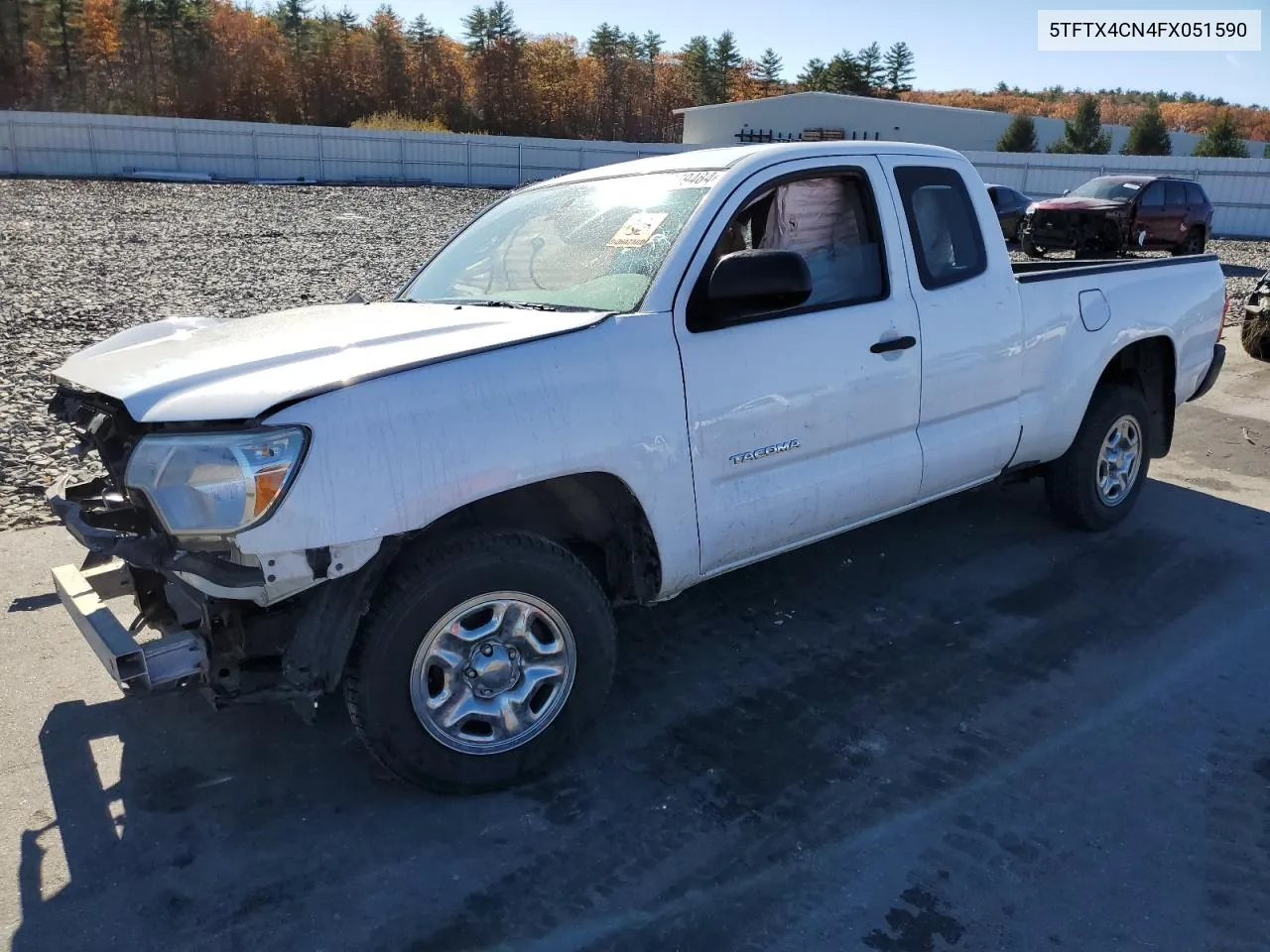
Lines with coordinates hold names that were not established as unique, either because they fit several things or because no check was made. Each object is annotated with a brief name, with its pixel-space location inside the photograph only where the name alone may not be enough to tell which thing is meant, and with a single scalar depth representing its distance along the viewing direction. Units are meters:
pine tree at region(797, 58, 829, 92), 82.06
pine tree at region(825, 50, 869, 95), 79.94
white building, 48.06
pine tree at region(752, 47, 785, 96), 87.44
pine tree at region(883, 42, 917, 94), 84.94
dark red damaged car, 19.06
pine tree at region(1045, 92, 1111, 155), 47.44
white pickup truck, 2.75
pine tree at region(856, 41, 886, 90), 81.81
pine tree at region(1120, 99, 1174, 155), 43.66
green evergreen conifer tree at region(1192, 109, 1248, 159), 40.53
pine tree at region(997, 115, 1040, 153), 45.78
